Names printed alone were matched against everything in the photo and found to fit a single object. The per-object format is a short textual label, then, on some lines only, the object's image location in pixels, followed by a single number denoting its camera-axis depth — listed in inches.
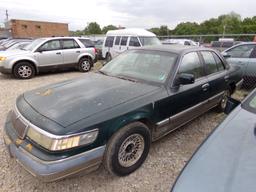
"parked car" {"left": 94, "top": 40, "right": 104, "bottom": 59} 543.3
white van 426.0
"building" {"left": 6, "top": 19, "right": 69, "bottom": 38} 1486.3
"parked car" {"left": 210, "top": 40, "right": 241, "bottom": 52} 623.1
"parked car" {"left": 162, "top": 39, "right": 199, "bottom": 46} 673.0
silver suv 310.8
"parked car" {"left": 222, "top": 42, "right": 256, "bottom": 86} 239.6
